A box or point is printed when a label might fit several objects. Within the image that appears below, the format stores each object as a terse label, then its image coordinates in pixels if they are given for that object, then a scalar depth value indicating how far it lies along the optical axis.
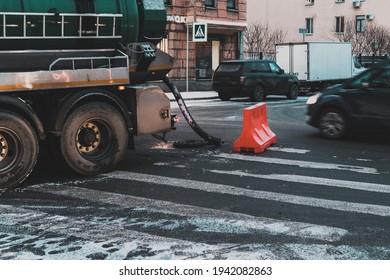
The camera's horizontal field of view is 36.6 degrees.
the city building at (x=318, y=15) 56.08
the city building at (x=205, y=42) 30.02
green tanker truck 7.36
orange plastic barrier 10.11
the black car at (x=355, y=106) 11.00
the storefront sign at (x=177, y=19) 29.52
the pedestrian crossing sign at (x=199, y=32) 26.30
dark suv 23.50
